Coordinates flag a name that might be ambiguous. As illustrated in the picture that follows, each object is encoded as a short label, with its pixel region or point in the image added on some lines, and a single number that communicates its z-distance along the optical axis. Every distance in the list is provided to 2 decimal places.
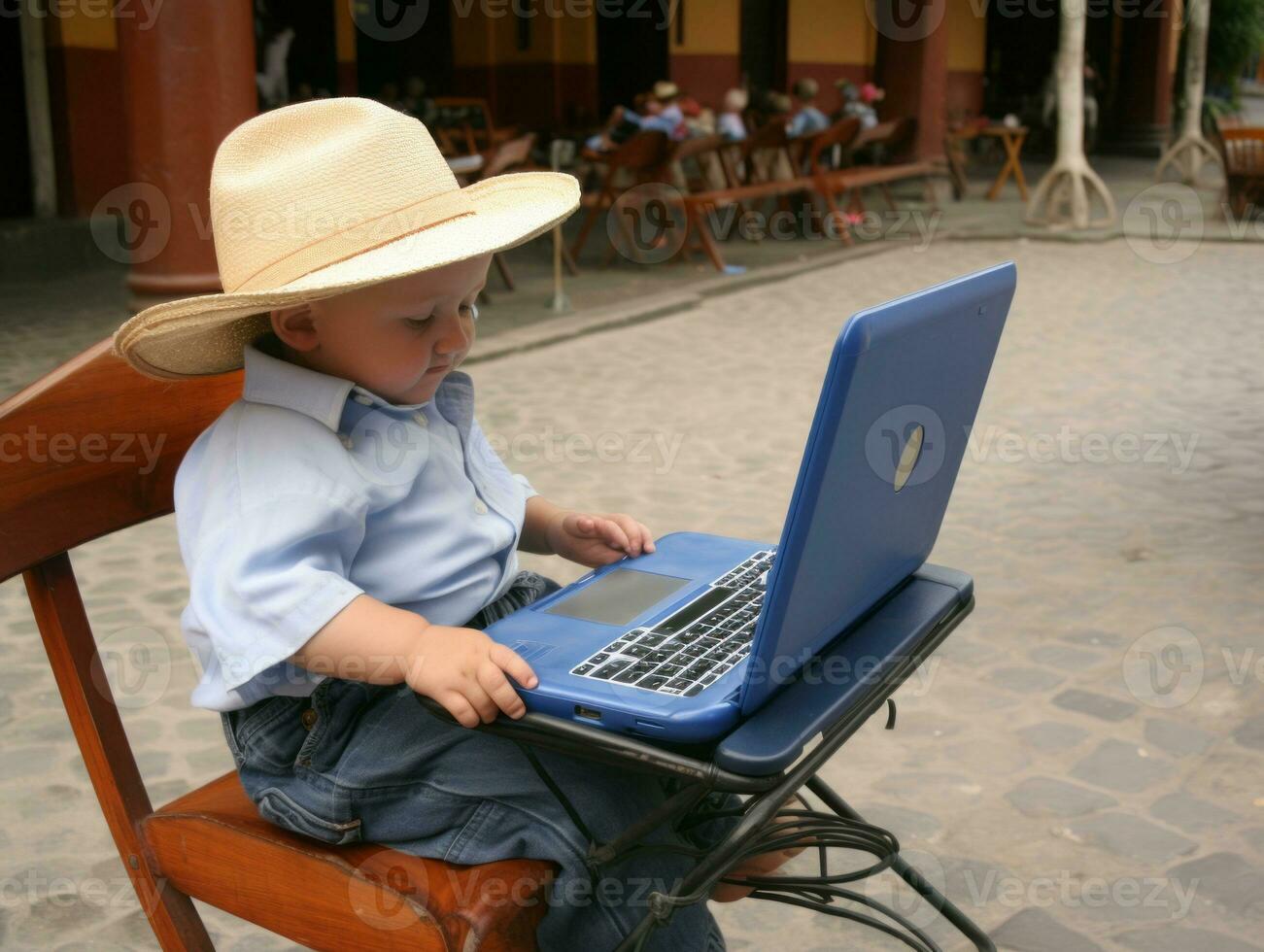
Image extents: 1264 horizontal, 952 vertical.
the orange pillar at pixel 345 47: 14.91
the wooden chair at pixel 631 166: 10.05
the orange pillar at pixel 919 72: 14.93
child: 1.45
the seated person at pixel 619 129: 11.40
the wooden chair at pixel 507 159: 8.73
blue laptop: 1.23
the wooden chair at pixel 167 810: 1.48
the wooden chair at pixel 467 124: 12.34
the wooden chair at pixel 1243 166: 13.20
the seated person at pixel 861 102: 14.40
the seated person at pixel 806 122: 13.34
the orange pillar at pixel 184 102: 7.11
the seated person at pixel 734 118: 12.67
